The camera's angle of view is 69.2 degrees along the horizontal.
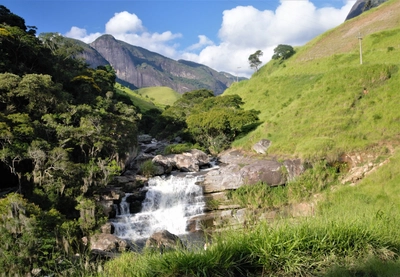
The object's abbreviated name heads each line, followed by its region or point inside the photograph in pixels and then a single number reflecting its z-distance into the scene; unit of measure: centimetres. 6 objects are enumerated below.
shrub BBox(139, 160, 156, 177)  2557
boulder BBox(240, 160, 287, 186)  2027
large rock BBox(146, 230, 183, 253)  1452
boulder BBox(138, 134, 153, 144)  4622
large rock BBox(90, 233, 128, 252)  1499
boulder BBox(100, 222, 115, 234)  1748
